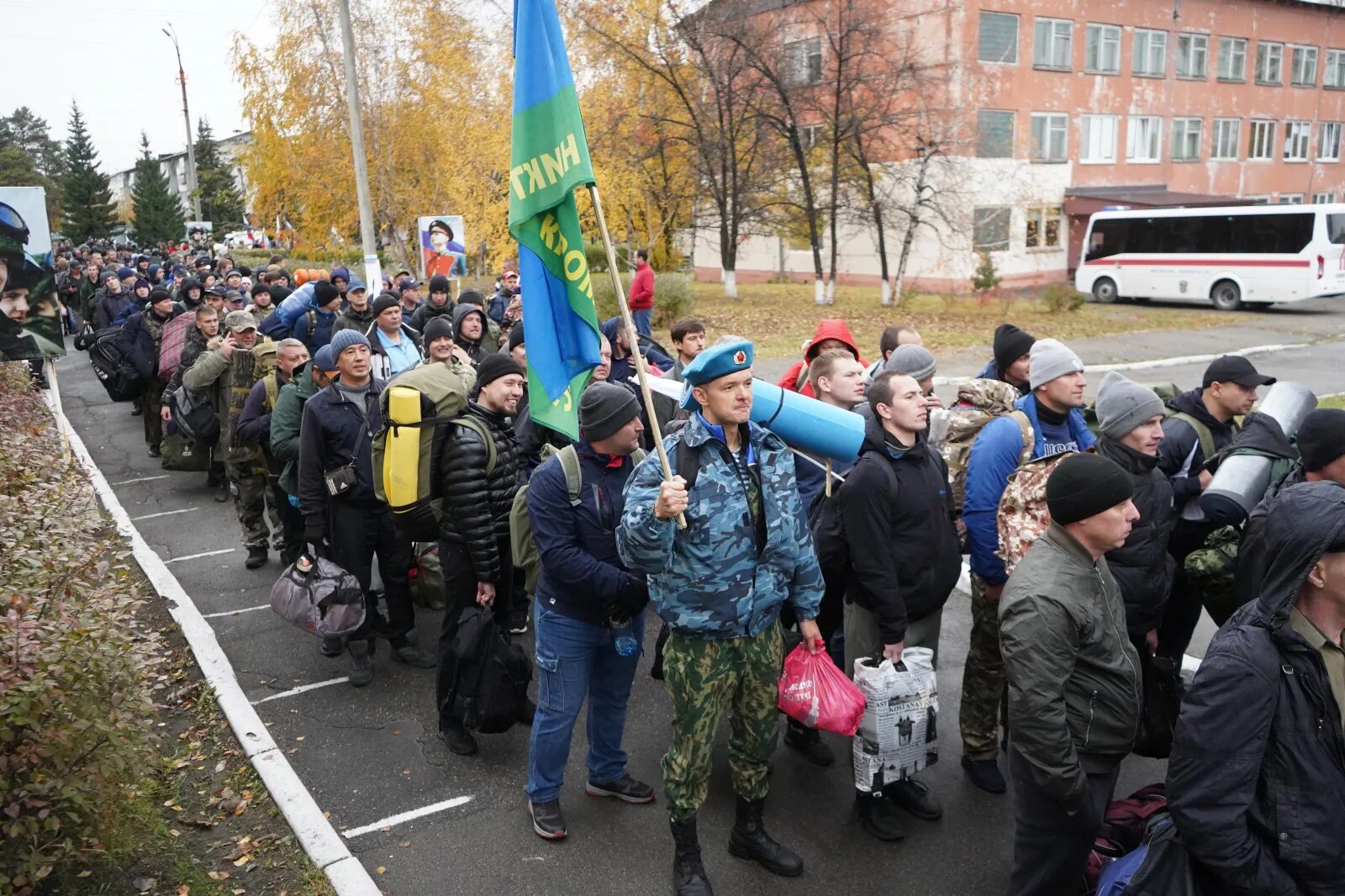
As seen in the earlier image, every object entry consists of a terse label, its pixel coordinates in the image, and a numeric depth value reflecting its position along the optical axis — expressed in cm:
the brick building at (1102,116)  3312
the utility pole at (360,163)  1617
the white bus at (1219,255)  2489
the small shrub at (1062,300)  2494
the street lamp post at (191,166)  4234
